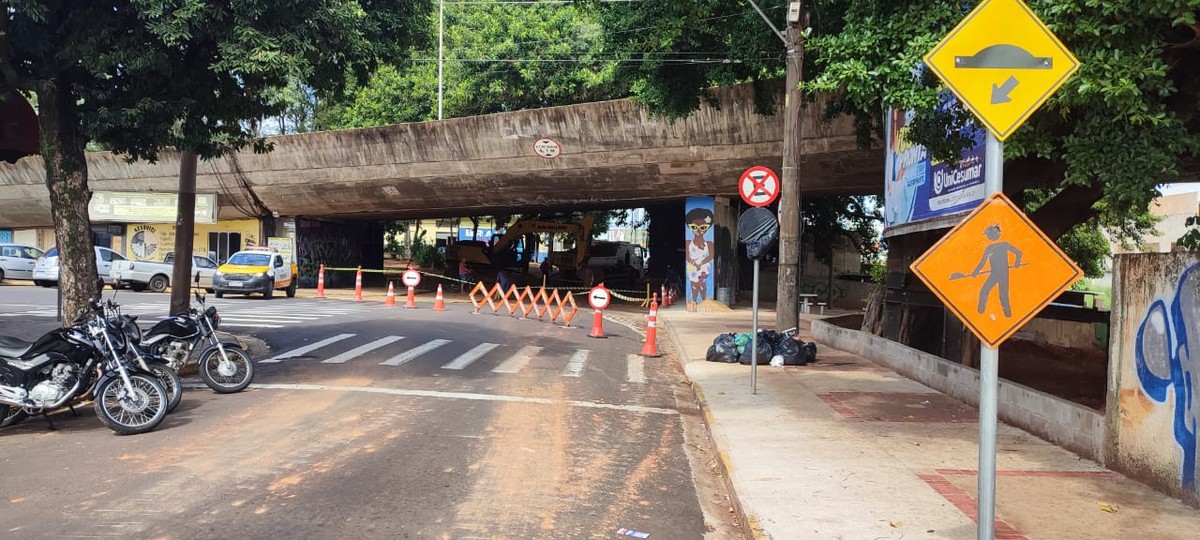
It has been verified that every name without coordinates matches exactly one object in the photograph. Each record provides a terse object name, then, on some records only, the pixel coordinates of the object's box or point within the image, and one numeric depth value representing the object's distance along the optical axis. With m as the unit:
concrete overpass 23.81
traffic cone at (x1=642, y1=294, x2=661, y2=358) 15.38
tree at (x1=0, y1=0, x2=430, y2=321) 10.02
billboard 11.88
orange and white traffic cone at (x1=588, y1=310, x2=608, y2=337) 18.02
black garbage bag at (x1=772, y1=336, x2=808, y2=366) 13.29
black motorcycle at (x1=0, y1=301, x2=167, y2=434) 7.59
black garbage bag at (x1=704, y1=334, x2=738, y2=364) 13.58
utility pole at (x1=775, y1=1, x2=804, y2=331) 13.38
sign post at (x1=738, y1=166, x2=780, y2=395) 10.88
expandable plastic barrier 21.00
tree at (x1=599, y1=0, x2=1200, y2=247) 6.19
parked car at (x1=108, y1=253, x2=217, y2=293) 27.27
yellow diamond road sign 4.04
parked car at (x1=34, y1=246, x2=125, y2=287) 27.36
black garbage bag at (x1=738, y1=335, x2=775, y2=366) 13.35
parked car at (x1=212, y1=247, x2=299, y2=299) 25.38
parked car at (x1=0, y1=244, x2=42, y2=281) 29.81
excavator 35.72
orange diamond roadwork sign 3.94
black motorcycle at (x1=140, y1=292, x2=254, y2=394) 9.48
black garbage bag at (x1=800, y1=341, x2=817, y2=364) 13.42
